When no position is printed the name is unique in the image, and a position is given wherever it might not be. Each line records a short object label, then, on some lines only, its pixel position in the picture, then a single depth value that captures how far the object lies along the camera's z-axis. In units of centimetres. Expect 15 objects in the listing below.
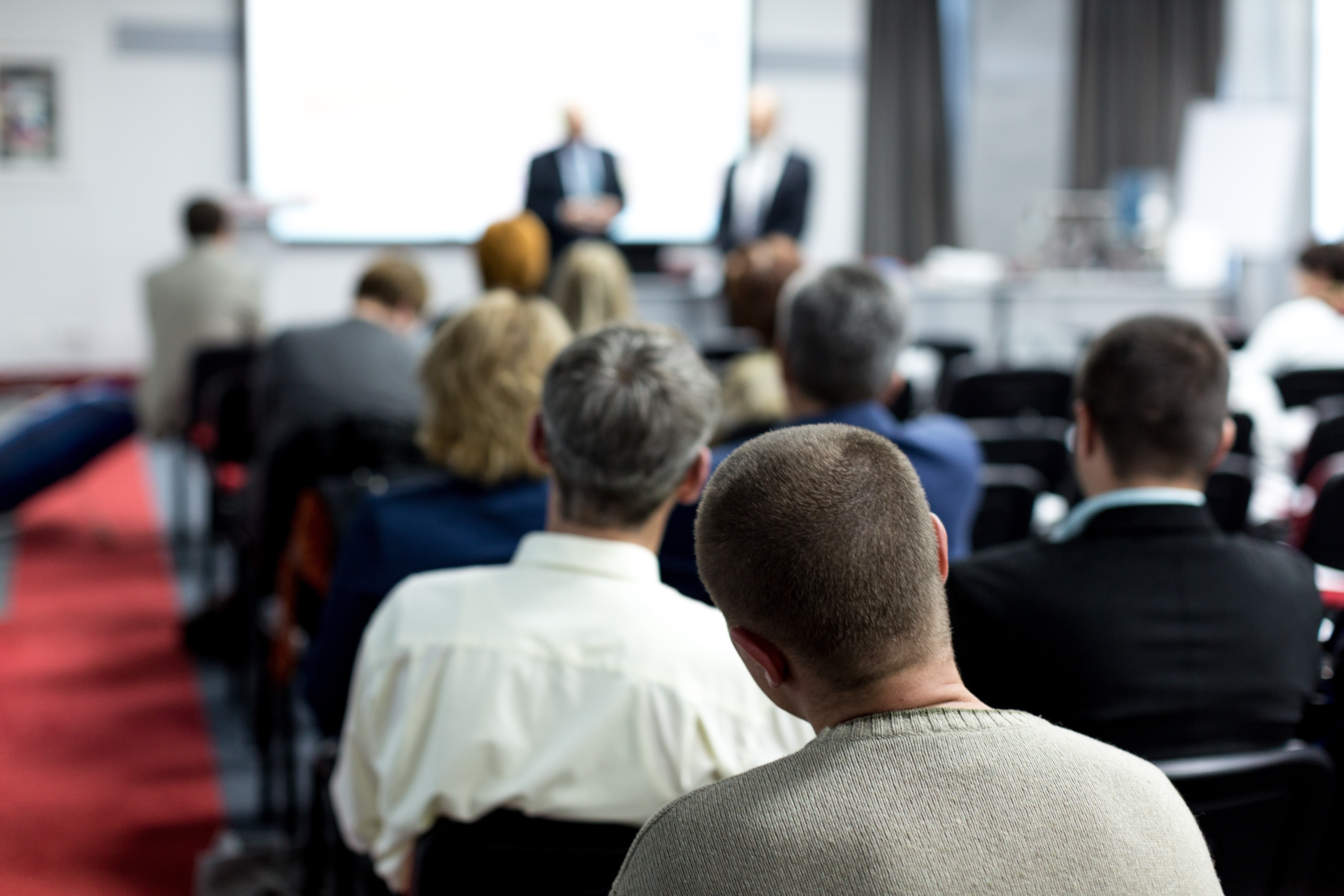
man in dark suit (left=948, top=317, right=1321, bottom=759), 153
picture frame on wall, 806
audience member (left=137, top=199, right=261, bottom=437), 559
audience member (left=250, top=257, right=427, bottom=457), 322
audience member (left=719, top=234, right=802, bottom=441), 303
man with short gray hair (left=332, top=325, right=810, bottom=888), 142
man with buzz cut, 74
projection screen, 820
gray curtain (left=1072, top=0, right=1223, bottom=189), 1016
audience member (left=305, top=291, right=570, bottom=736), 192
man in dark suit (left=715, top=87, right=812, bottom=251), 743
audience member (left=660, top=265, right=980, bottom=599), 239
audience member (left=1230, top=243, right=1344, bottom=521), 384
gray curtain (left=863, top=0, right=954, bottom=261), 974
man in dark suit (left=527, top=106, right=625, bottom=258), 697
